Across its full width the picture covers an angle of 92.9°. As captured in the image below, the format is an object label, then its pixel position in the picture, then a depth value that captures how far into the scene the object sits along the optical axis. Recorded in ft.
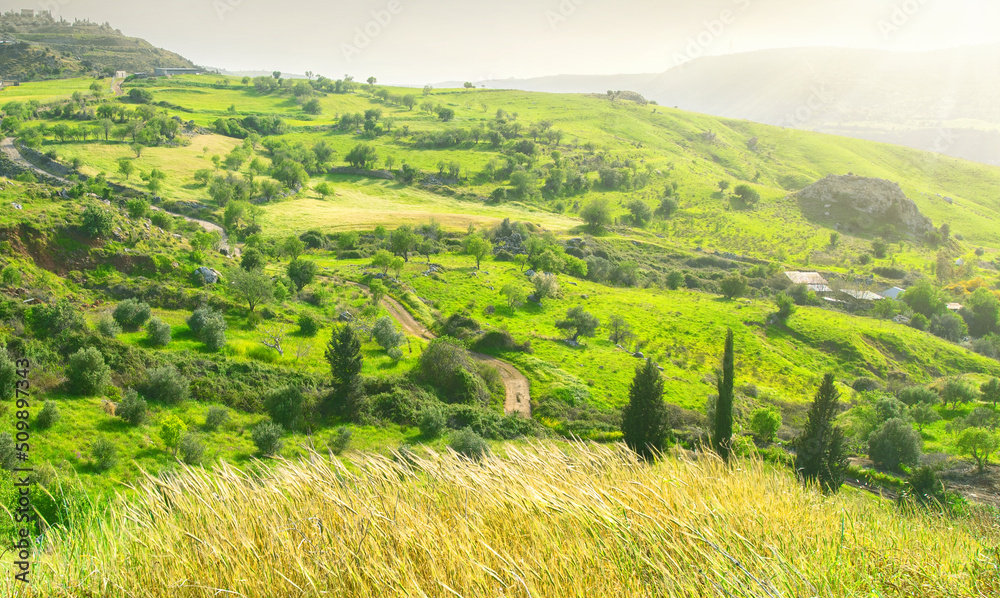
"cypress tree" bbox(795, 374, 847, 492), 73.51
